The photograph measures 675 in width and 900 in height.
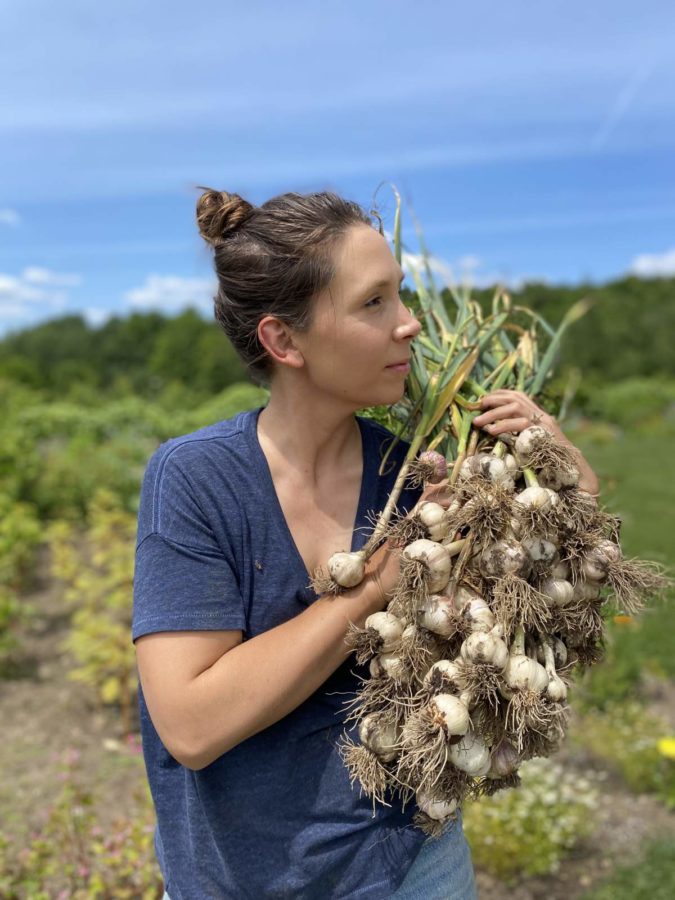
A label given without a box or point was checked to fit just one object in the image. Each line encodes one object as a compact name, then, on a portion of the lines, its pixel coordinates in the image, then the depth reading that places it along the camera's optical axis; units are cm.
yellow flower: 346
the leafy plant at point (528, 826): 320
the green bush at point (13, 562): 472
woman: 130
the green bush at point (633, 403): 2264
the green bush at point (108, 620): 420
